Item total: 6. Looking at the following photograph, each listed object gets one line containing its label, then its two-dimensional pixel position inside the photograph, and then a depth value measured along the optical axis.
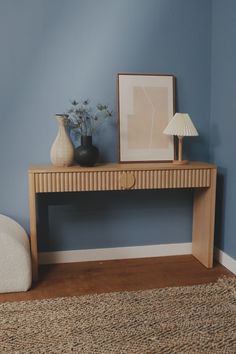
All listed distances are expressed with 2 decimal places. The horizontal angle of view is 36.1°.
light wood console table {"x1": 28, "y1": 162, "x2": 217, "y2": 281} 2.22
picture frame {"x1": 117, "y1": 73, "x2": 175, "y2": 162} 2.55
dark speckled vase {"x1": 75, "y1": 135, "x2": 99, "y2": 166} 2.32
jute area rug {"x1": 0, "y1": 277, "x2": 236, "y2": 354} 1.60
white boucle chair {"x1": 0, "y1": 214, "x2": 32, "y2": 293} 2.06
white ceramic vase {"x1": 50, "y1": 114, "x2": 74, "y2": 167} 2.33
